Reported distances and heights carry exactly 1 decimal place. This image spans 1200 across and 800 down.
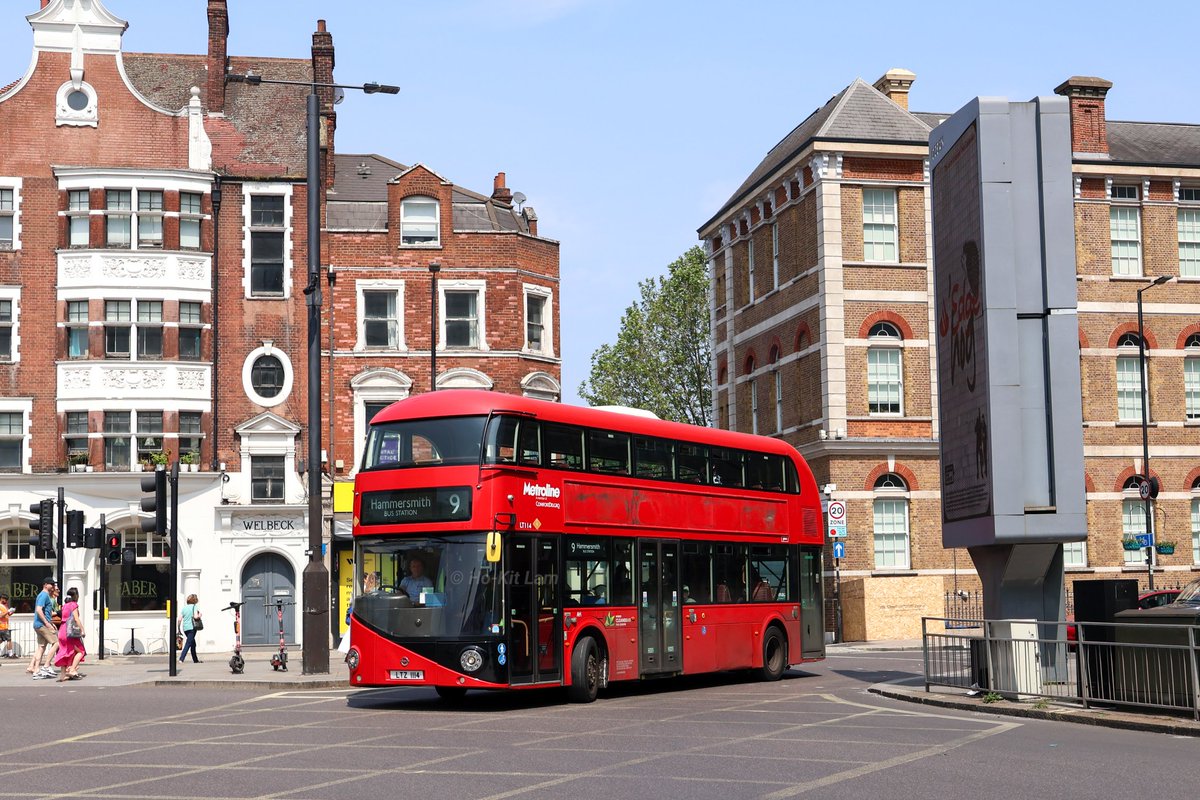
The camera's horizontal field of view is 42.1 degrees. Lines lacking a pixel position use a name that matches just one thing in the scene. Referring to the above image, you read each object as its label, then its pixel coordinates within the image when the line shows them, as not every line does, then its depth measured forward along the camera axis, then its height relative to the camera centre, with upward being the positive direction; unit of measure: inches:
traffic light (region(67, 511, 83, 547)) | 1319.1 +10.2
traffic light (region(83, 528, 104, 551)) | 1330.0 +1.5
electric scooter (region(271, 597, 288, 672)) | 1108.5 -88.4
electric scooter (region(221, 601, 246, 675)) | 1101.1 -88.4
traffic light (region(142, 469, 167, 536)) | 1072.2 +25.6
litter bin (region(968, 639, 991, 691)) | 814.5 -72.2
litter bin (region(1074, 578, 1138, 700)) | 723.4 -45.3
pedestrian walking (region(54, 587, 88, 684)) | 1107.9 -76.0
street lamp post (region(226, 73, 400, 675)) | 1024.2 +51.4
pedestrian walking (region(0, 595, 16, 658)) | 1441.9 -83.0
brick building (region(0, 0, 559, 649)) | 1659.7 +237.5
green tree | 2955.2 +342.9
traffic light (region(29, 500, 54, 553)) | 1331.2 +12.2
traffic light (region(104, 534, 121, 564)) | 1253.6 -7.8
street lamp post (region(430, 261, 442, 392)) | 1636.3 +236.5
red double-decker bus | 768.9 -7.2
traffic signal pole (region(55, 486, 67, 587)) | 1374.3 -0.3
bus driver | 780.0 -22.9
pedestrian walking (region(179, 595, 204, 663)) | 1395.2 -76.2
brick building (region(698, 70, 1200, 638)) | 1626.5 +211.2
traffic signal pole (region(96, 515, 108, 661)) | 1398.9 -52.9
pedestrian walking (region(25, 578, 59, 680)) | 1144.8 -66.4
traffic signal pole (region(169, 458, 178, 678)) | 1086.4 -10.8
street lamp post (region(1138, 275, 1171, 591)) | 1588.3 +73.8
